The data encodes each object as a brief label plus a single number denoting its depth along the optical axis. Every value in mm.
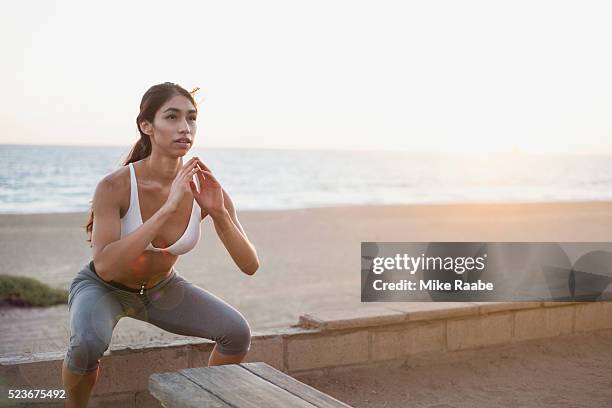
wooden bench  2318
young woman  3057
